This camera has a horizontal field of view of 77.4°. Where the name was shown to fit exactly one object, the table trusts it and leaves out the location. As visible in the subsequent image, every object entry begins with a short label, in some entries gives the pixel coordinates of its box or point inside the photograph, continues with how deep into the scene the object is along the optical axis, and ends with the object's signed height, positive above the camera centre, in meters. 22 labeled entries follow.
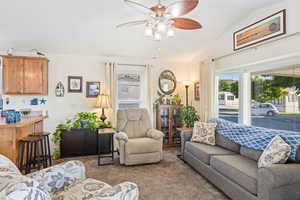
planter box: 3.97 -0.96
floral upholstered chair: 0.87 -0.66
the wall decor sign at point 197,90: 4.84 +0.22
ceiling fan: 1.86 +0.92
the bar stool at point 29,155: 2.85 -0.94
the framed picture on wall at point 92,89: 4.45 +0.24
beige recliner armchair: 3.45 -0.79
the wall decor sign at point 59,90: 4.25 +0.21
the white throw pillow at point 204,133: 3.39 -0.64
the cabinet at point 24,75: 3.74 +0.49
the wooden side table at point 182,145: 3.79 -0.94
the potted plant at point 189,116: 4.42 -0.41
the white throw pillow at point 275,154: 2.02 -0.61
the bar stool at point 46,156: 3.20 -1.05
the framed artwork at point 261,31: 2.67 +1.08
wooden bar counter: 2.60 -0.58
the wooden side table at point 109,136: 3.63 -0.84
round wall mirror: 5.03 +0.45
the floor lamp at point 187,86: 4.75 +0.33
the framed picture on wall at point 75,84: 4.33 +0.35
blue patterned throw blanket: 2.20 -0.53
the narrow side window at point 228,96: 3.86 +0.05
